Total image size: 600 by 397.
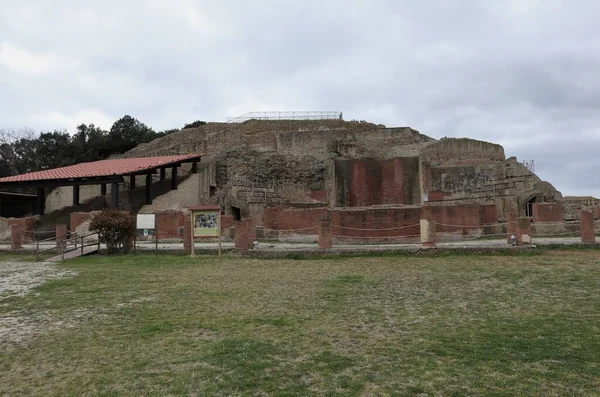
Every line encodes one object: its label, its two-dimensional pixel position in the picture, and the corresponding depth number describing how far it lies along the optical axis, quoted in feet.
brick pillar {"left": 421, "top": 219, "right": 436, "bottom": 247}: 44.29
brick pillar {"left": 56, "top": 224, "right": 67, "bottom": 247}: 60.80
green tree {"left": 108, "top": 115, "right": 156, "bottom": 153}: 159.63
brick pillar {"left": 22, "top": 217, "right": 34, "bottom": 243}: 70.69
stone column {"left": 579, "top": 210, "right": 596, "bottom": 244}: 44.70
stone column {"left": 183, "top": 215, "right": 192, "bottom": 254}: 51.60
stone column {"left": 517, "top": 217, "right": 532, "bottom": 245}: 44.88
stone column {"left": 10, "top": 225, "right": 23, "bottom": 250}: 59.11
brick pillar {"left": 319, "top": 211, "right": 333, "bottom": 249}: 47.32
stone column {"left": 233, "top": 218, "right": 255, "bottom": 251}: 48.88
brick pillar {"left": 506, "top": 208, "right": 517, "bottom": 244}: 45.85
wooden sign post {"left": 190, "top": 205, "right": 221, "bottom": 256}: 49.06
